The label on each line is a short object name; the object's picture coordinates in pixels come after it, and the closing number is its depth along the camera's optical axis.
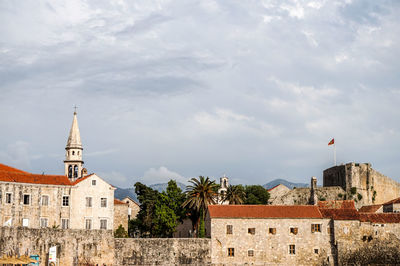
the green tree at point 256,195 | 102.82
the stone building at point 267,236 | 72.44
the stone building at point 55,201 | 71.88
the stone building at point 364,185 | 99.81
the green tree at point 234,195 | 88.69
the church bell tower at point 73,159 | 82.56
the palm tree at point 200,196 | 78.56
